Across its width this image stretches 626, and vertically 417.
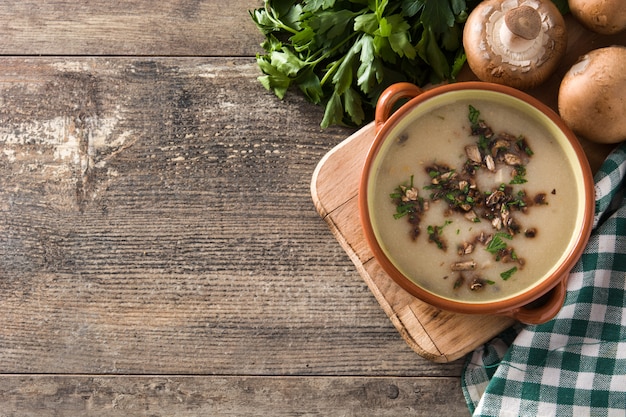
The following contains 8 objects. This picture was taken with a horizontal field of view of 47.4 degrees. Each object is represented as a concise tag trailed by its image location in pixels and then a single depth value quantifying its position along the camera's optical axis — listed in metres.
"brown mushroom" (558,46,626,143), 1.17
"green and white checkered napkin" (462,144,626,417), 1.33
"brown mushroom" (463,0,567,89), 1.20
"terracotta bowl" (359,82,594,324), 1.23
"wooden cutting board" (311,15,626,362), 1.29
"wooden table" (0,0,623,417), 1.47
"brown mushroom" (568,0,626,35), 1.20
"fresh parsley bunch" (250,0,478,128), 1.30
